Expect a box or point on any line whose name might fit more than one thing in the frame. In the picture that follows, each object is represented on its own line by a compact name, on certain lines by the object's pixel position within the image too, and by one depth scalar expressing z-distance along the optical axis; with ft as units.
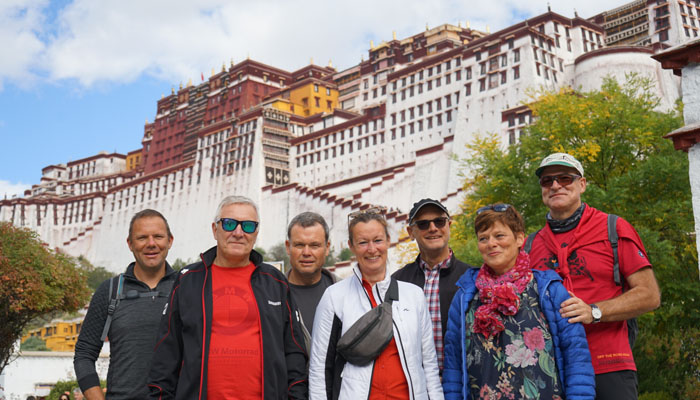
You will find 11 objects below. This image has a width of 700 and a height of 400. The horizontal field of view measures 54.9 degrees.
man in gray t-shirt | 14.43
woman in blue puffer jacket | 10.44
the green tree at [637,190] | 39.58
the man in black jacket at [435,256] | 13.20
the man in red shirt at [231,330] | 11.12
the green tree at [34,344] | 124.21
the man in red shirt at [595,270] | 11.12
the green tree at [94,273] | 175.83
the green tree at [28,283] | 48.14
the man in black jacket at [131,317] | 12.53
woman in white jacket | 11.09
